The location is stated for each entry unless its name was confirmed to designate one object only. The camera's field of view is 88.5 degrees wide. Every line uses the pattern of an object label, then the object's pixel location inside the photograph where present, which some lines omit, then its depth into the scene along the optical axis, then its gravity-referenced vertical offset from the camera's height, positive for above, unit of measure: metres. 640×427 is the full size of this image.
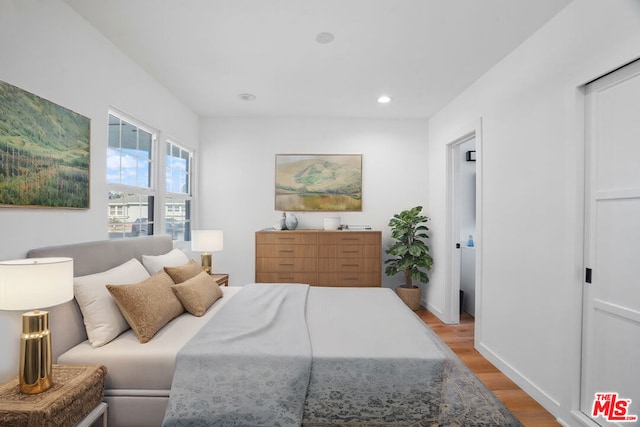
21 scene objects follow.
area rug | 1.44 -0.88
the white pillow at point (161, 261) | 2.64 -0.42
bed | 1.49 -0.78
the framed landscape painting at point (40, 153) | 1.73 +0.35
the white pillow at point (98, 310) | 1.86 -0.57
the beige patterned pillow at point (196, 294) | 2.30 -0.60
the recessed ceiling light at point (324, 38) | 2.45 +1.33
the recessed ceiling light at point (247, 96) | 3.72 +1.34
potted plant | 4.26 -0.51
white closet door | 1.70 -0.16
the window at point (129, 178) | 2.79 +0.31
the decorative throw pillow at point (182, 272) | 2.51 -0.48
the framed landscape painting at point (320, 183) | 4.67 +0.43
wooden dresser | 4.24 -0.59
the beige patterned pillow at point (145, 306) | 1.87 -0.56
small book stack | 4.50 -0.19
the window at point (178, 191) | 3.87 +0.26
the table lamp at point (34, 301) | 1.41 -0.40
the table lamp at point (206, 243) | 3.62 -0.34
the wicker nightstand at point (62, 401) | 1.32 -0.81
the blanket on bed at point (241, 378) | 1.47 -0.79
